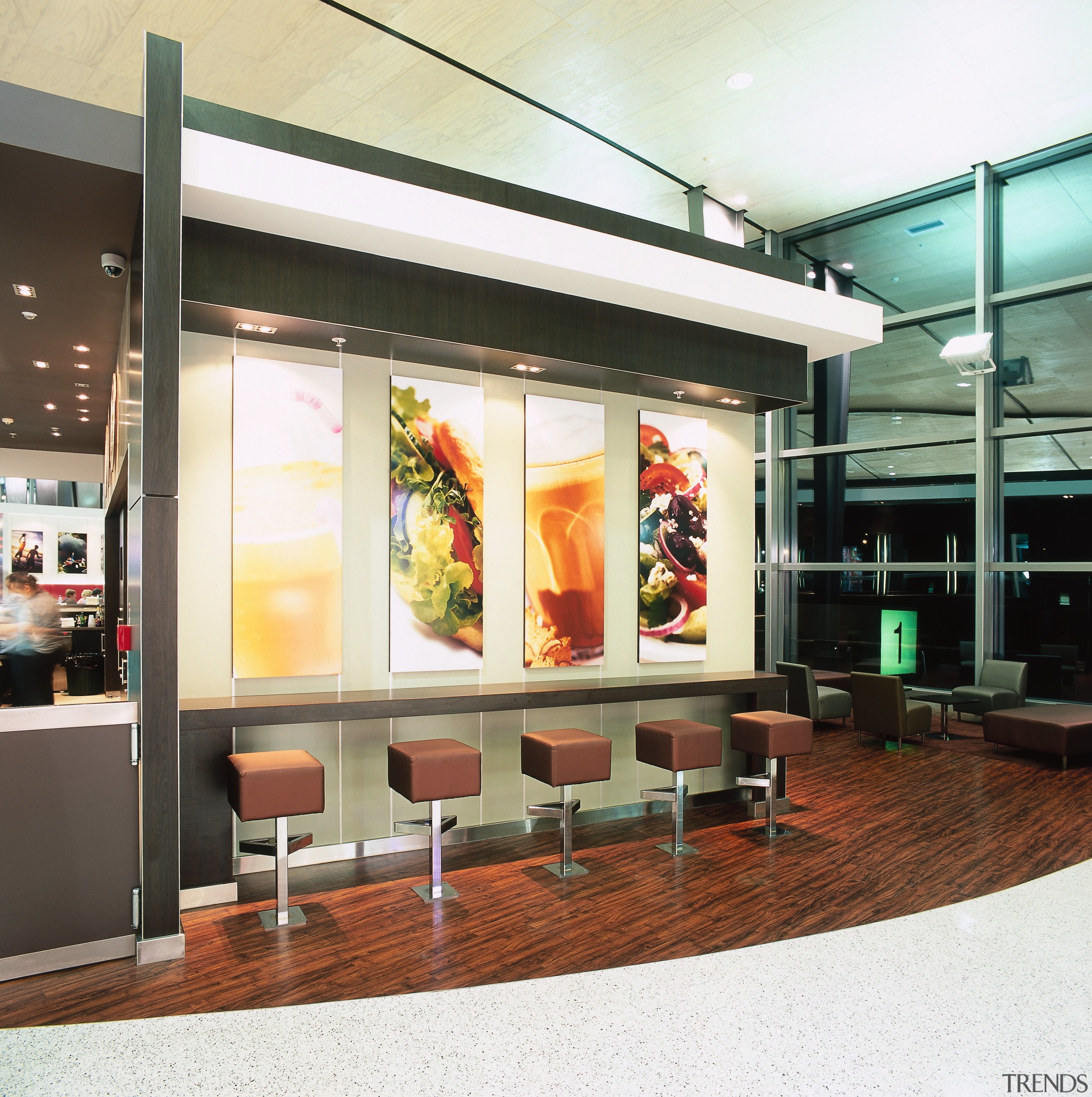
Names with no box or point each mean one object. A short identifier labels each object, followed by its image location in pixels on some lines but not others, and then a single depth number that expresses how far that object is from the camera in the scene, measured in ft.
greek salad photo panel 18.76
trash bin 24.08
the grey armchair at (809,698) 27.35
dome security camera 12.71
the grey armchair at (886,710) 26.04
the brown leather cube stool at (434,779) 13.02
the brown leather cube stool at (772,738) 16.30
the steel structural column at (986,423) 27.37
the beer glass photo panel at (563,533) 17.07
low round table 27.53
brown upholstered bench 23.07
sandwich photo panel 15.49
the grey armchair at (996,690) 26.53
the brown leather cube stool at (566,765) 14.15
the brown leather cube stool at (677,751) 15.31
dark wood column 10.46
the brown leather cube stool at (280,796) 11.74
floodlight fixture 24.67
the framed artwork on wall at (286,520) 14.07
